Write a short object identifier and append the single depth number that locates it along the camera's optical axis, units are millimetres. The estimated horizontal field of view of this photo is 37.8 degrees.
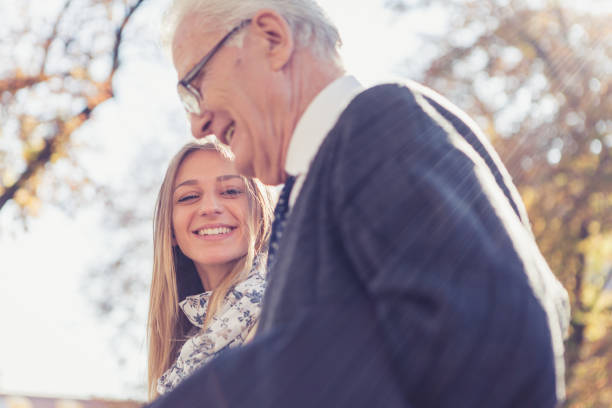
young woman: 1226
